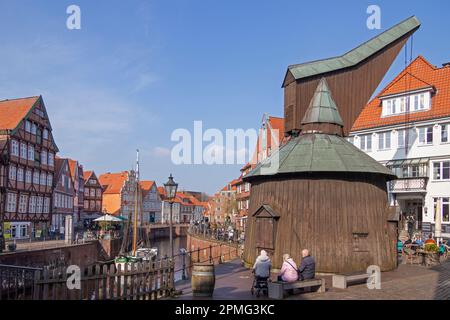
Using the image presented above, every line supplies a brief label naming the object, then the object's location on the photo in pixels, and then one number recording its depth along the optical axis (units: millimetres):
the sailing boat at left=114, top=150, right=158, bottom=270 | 33031
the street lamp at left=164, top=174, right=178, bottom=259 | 18781
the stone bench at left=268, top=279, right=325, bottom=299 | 13945
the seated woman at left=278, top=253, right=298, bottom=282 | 14781
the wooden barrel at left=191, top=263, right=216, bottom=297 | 14219
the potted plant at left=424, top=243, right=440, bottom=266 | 22406
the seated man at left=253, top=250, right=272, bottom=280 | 14727
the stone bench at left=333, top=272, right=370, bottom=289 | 16031
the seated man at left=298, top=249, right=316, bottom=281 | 15348
